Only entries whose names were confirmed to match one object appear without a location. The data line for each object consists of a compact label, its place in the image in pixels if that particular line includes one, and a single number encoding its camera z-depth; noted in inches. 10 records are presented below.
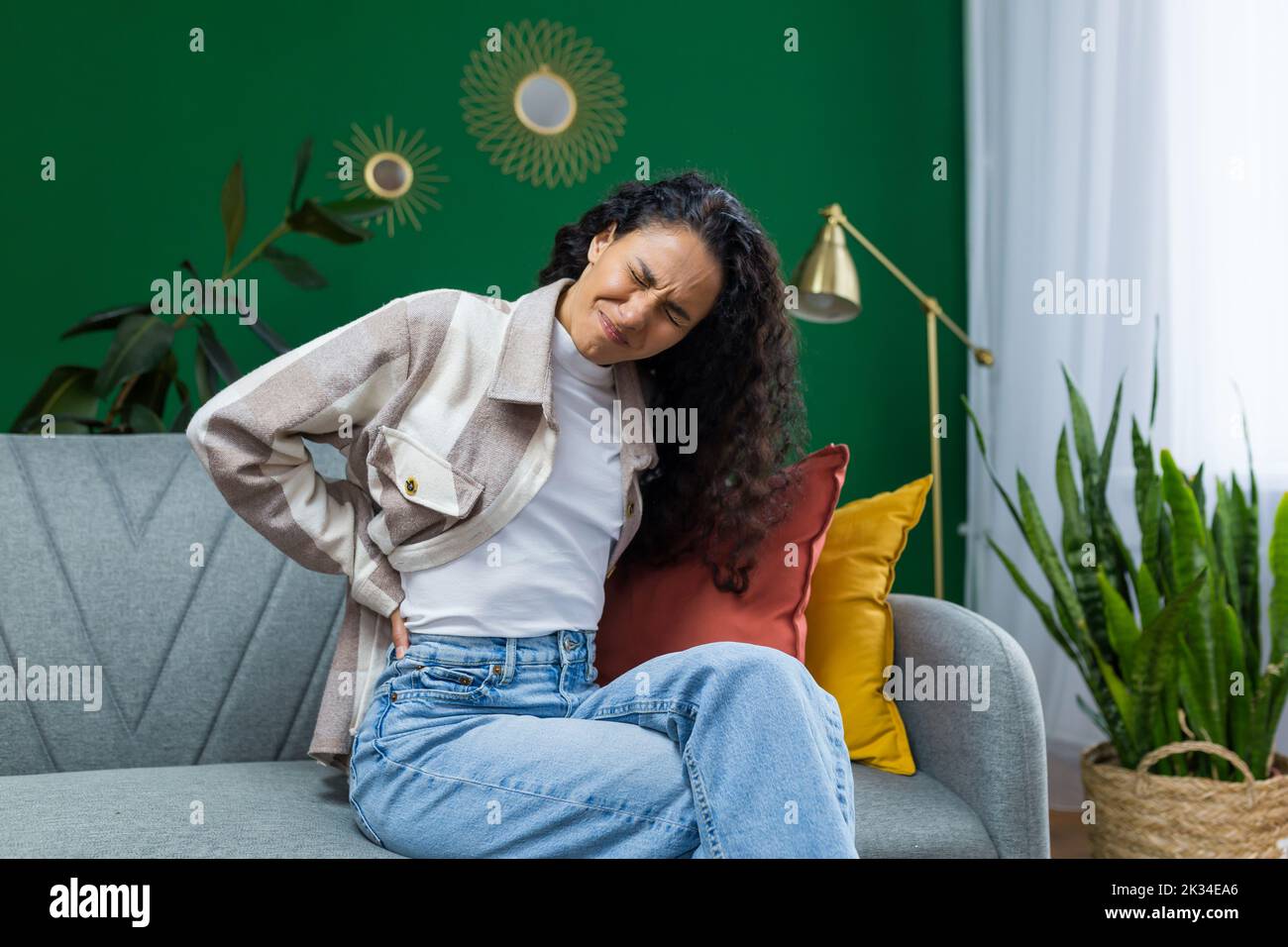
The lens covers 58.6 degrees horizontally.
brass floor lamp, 93.7
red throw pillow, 63.3
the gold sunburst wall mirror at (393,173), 110.0
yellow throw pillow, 63.9
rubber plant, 85.6
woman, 47.1
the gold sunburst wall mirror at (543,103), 111.7
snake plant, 73.8
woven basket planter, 72.9
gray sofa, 56.7
